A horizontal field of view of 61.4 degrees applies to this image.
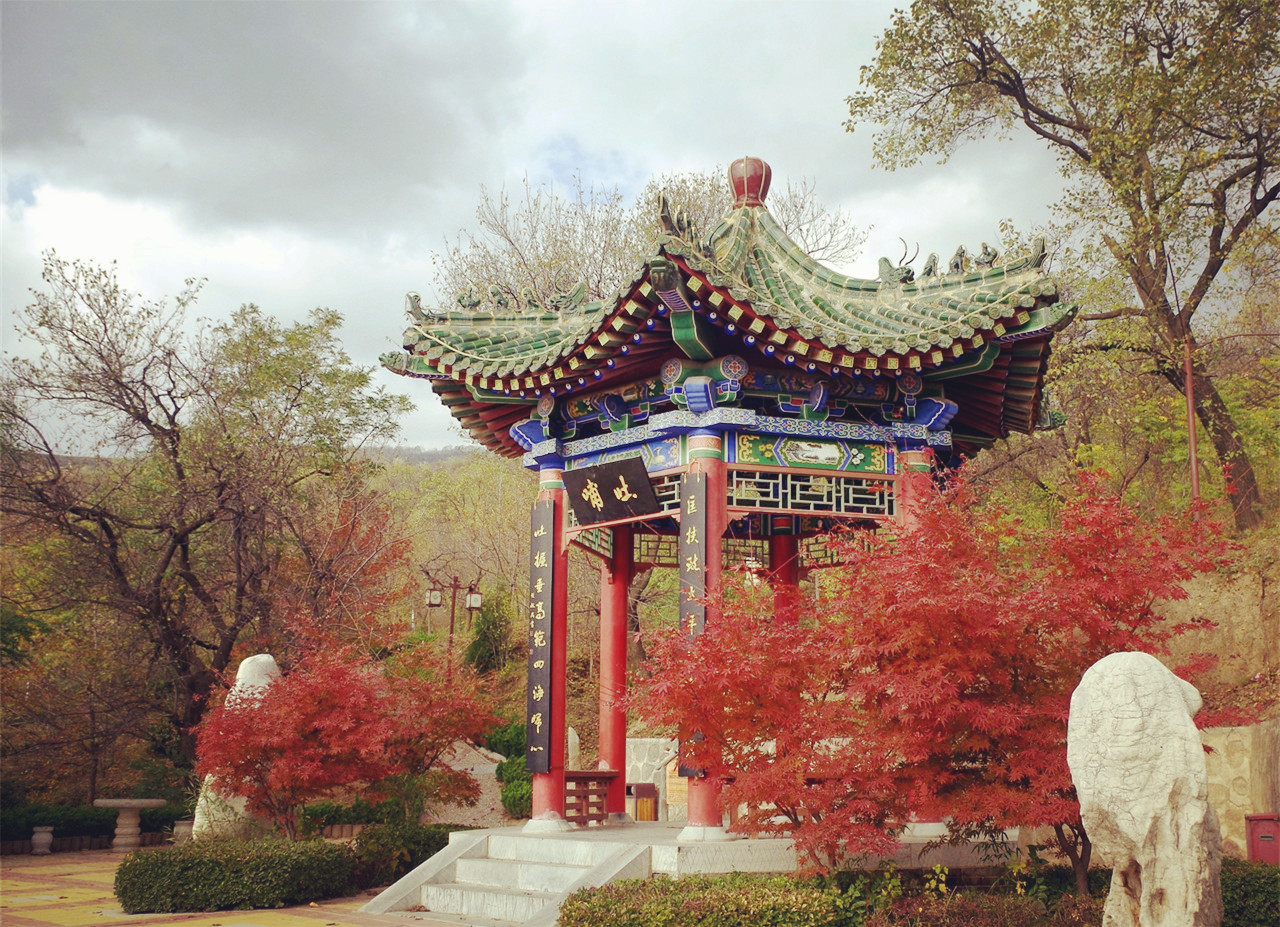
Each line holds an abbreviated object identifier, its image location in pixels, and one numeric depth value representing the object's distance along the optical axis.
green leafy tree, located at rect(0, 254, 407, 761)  18.86
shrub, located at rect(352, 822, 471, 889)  11.89
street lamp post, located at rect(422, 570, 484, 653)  20.59
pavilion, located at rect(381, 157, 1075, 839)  9.47
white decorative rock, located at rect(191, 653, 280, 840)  11.63
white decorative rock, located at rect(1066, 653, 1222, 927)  6.03
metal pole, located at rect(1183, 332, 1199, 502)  14.54
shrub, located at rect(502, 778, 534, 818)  19.05
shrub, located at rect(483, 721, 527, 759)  22.14
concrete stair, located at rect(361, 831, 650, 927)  8.95
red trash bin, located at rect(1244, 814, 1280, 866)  9.02
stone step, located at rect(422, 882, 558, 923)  9.20
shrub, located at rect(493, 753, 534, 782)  19.55
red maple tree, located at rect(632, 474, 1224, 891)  7.45
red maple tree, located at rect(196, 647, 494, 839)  11.00
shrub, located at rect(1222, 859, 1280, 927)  8.07
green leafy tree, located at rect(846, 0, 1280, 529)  16.17
